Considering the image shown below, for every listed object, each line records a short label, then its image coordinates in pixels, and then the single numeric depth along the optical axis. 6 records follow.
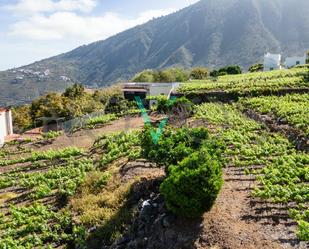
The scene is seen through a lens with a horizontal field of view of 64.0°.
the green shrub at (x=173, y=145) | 7.24
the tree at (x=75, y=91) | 29.59
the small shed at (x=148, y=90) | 24.39
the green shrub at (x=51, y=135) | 16.16
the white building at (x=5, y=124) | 20.60
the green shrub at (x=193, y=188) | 5.82
